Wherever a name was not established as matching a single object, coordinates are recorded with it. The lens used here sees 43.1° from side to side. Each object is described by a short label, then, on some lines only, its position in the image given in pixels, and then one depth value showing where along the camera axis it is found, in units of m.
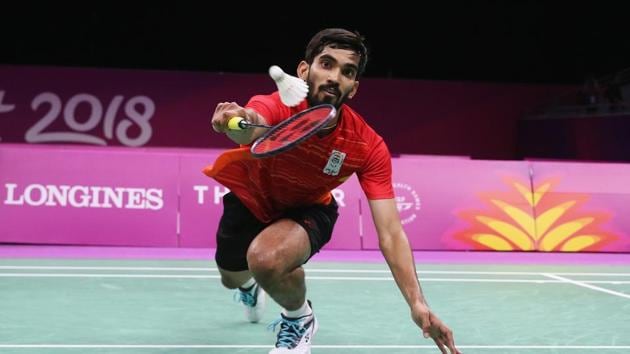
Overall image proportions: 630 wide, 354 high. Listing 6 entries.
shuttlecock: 2.71
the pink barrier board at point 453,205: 7.88
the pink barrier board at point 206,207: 7.62
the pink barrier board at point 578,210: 8.00
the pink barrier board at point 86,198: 7.48
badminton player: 3.15
